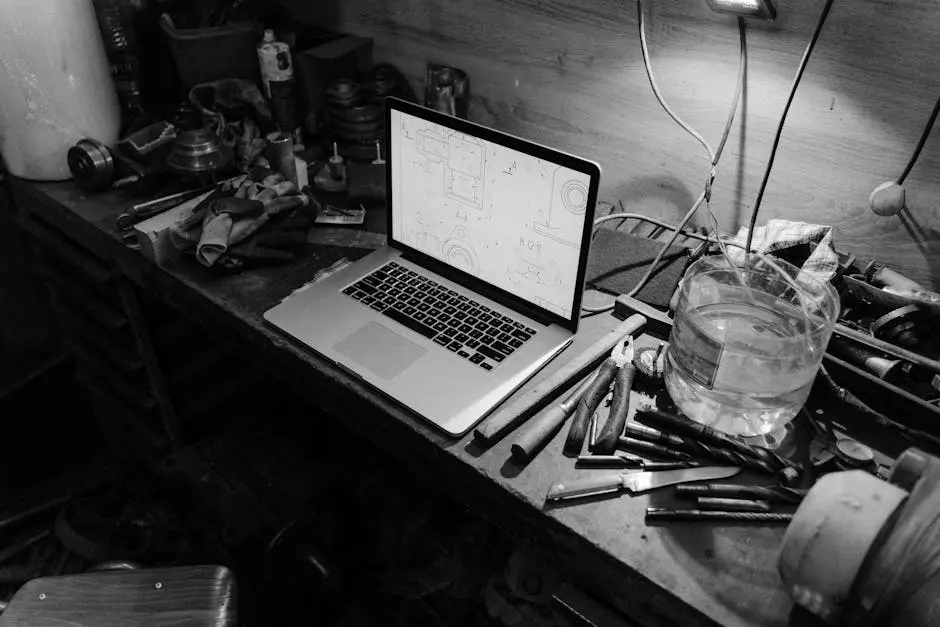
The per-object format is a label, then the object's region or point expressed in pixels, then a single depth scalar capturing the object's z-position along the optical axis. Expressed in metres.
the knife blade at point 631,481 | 0.87
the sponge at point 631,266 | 1.20
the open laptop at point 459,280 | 1.02
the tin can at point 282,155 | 1.44
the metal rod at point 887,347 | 0.96
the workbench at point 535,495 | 0.78
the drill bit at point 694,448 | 0.90
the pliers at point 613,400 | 0.93
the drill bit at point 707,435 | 0.90
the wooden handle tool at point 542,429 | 0.92
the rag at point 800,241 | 1.11
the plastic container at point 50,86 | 1.34
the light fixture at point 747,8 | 1.06
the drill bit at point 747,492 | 0.86
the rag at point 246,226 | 1.24
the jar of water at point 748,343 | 0.92
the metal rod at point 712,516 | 0.84
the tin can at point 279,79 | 1.59
